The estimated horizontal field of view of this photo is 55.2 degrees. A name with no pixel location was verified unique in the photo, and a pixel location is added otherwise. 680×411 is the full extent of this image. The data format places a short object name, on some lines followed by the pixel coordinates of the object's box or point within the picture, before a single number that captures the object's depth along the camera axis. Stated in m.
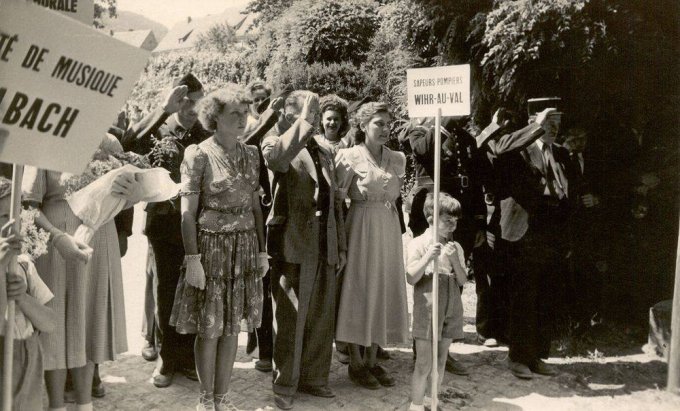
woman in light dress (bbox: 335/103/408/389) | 5.19
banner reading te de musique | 2.51
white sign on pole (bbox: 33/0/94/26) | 3.41
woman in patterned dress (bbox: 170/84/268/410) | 4.20
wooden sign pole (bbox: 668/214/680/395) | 5.38
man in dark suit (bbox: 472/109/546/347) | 6.00
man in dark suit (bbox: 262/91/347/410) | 4.80
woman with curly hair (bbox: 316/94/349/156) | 5.13
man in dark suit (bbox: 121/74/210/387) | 5.04
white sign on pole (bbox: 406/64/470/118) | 4.63
